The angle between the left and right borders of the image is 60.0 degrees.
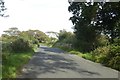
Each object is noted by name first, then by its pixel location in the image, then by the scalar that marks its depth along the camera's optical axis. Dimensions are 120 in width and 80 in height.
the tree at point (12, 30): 33.71
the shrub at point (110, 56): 8.14
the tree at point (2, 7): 7.45
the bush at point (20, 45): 12.70
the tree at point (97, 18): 11.52
